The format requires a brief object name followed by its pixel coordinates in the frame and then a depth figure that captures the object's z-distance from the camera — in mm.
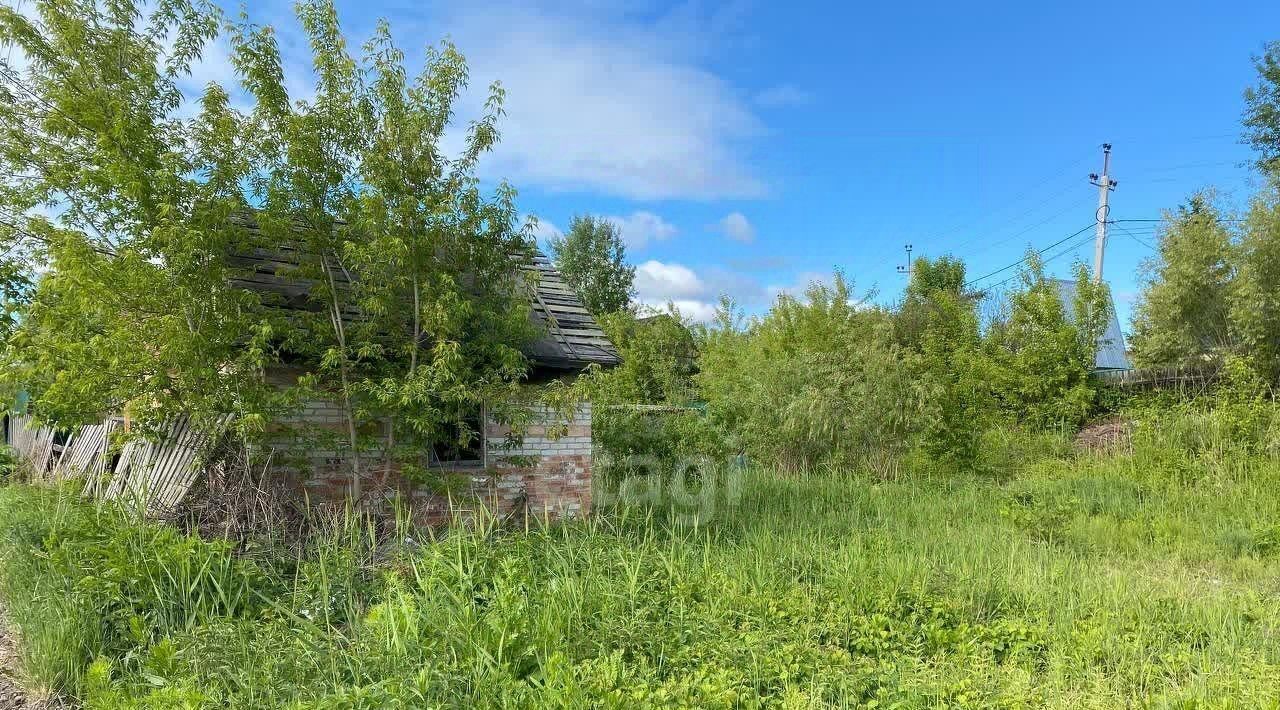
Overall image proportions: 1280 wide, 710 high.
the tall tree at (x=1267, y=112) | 17781
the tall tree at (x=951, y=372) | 11852
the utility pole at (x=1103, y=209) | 19656
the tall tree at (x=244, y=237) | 5754
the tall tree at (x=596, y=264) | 32219
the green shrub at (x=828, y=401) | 11922
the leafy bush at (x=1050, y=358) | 13383
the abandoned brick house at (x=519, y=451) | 7047
